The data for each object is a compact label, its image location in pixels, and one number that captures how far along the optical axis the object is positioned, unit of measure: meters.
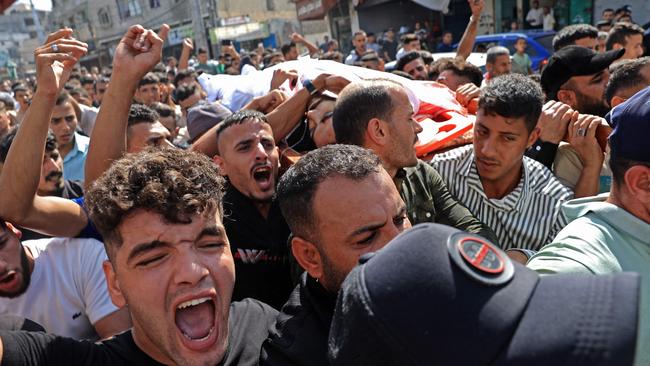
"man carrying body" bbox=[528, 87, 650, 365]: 1.34
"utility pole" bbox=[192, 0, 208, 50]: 24.60
